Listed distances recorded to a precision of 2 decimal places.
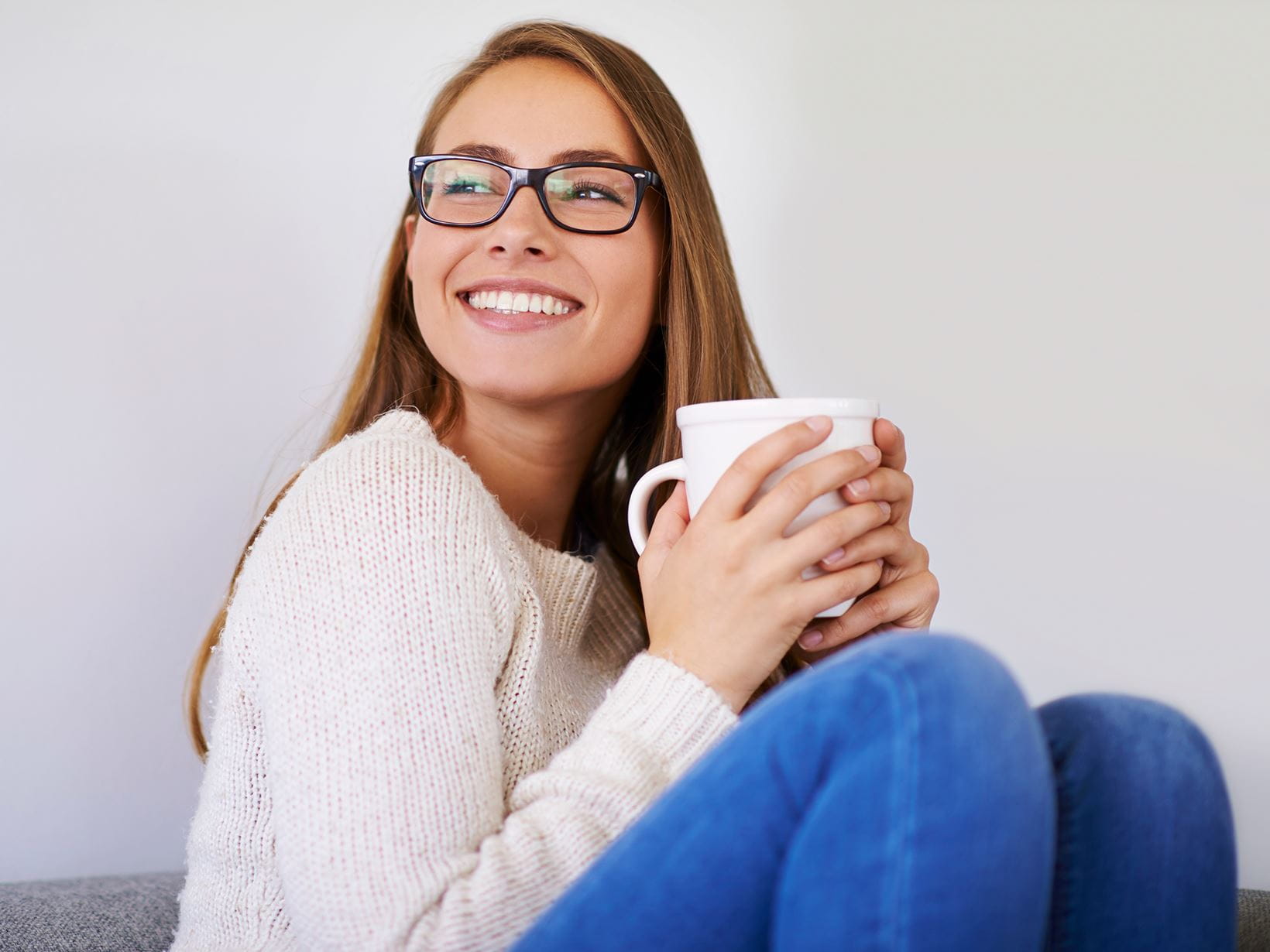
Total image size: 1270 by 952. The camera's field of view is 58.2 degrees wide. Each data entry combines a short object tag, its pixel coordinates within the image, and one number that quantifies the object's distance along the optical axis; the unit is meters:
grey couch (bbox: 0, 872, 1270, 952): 1.28
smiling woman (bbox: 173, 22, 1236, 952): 0.76
